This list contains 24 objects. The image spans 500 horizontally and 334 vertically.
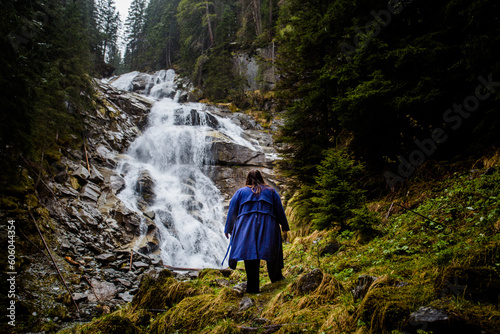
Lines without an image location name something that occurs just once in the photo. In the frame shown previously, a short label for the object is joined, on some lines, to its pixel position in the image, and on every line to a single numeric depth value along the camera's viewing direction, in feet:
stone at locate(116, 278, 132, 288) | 23.22
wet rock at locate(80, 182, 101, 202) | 34.65
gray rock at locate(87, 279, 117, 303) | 20.38
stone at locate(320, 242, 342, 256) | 15.43
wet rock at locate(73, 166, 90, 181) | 36.55
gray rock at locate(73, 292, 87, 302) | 19.42
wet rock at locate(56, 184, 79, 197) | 31.89
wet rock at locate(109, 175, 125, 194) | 40.76
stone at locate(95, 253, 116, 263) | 26.22
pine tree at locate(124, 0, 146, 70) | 151.94
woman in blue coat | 11.18
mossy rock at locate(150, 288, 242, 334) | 9.70
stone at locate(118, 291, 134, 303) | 20.97
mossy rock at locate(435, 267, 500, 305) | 6.05
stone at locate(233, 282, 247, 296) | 11.78
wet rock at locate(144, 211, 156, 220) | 39.00
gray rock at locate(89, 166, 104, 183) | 38.78
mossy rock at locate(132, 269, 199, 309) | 13.29
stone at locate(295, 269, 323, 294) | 9.33
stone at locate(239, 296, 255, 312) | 9.96
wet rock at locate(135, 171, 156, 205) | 44.06
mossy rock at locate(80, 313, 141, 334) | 9.54
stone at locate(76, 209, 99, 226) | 30.42
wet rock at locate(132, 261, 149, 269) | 27.26
